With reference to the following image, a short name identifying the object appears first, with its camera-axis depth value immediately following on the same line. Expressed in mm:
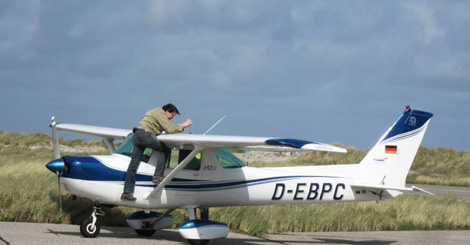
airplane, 19234
